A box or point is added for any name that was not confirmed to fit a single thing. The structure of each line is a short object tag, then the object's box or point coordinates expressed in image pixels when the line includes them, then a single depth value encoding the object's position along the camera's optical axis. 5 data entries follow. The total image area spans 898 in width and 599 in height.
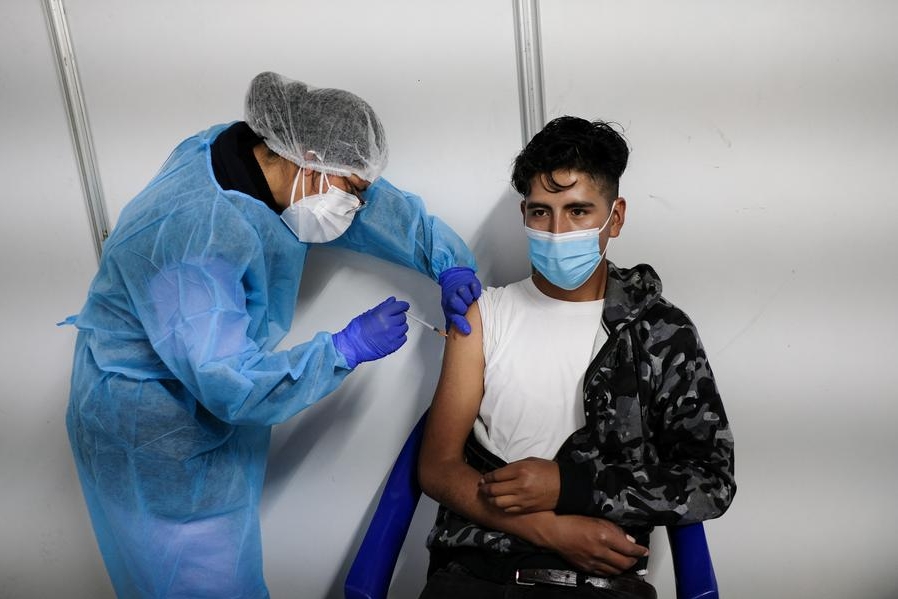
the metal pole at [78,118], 1.92
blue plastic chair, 1.45
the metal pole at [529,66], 1.78
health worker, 1.46
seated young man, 1.47
